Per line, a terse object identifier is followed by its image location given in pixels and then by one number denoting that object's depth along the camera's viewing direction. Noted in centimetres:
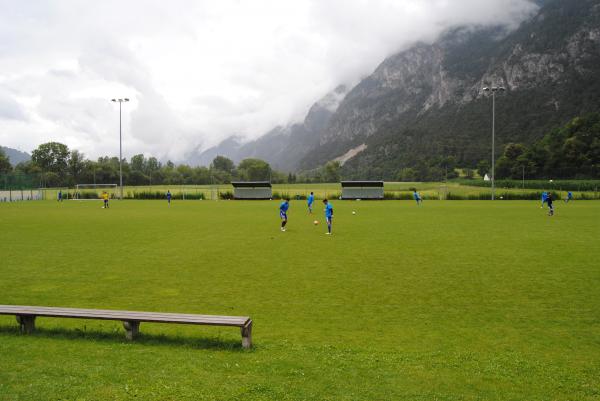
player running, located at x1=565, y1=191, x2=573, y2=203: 4407
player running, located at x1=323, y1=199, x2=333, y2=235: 1859
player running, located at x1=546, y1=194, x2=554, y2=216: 2674
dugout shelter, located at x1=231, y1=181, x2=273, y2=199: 5538
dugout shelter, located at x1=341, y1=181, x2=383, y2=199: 5334
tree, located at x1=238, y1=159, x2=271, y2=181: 7248
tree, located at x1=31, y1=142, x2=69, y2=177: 11075
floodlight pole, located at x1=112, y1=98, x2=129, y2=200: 5228
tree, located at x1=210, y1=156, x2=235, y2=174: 16075
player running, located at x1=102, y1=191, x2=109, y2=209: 3796
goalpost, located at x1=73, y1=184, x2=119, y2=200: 6094
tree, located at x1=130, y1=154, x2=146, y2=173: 14477
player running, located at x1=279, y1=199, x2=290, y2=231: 2019
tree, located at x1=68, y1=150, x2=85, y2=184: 10814
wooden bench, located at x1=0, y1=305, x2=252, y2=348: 598
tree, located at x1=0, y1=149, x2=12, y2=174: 10131
